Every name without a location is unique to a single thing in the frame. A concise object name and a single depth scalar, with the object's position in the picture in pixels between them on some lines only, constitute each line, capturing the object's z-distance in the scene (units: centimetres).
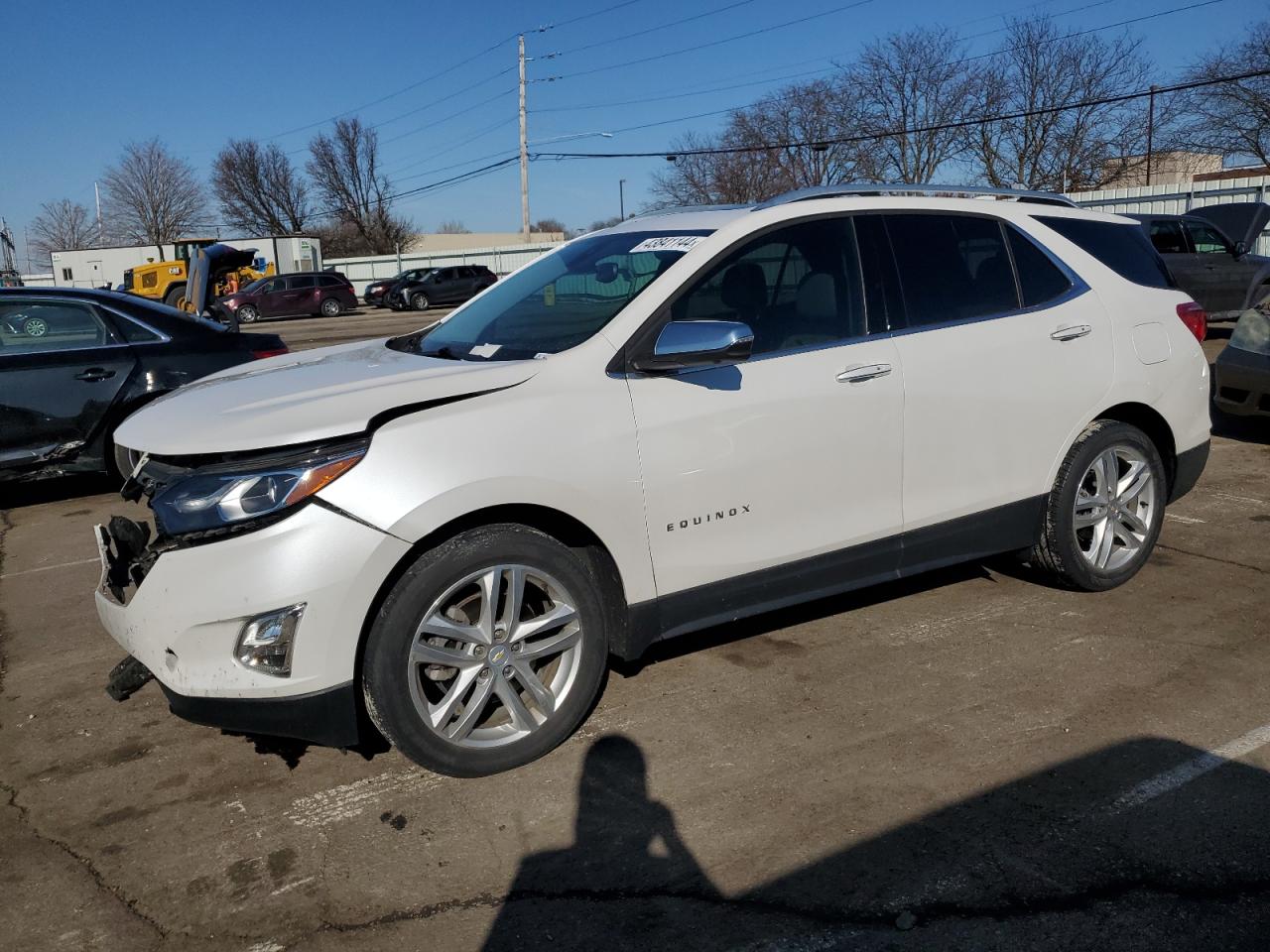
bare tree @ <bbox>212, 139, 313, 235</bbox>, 7881
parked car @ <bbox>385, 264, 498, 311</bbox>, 3959
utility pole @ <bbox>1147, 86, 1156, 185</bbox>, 3872
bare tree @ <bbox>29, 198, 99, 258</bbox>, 9400
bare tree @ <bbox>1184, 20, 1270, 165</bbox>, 3762
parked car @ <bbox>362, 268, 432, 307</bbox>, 4051
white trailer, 4994
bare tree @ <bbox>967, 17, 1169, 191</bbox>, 3919
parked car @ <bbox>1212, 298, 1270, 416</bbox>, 811
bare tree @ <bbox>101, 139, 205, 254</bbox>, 7944
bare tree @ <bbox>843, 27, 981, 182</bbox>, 4072
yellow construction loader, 3841
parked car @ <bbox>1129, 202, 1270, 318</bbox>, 1486
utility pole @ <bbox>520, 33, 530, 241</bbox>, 4471
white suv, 305
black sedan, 700
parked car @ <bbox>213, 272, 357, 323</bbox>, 3675
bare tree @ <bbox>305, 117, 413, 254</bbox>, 7606
